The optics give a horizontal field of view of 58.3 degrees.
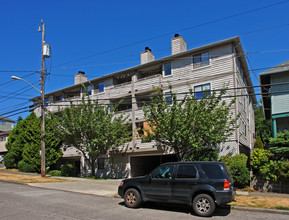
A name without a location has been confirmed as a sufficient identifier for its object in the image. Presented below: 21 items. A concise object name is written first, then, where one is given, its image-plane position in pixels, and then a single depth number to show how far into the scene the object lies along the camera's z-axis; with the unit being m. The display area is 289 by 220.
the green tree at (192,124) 15.91
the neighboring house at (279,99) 18.34
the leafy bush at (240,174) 13.96
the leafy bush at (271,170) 13.24
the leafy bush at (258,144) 25.18
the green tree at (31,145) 25.94
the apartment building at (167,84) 19.38
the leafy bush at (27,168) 25.45
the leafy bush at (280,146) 14.01
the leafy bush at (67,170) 24.89
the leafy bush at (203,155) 16.88
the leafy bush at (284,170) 12.94
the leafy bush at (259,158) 13.87
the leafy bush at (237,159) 15.45
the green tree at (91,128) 20.55
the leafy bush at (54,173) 24.72
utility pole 20.08
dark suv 8.23
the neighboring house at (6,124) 55.76
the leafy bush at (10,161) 29.06
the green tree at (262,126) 37.47
